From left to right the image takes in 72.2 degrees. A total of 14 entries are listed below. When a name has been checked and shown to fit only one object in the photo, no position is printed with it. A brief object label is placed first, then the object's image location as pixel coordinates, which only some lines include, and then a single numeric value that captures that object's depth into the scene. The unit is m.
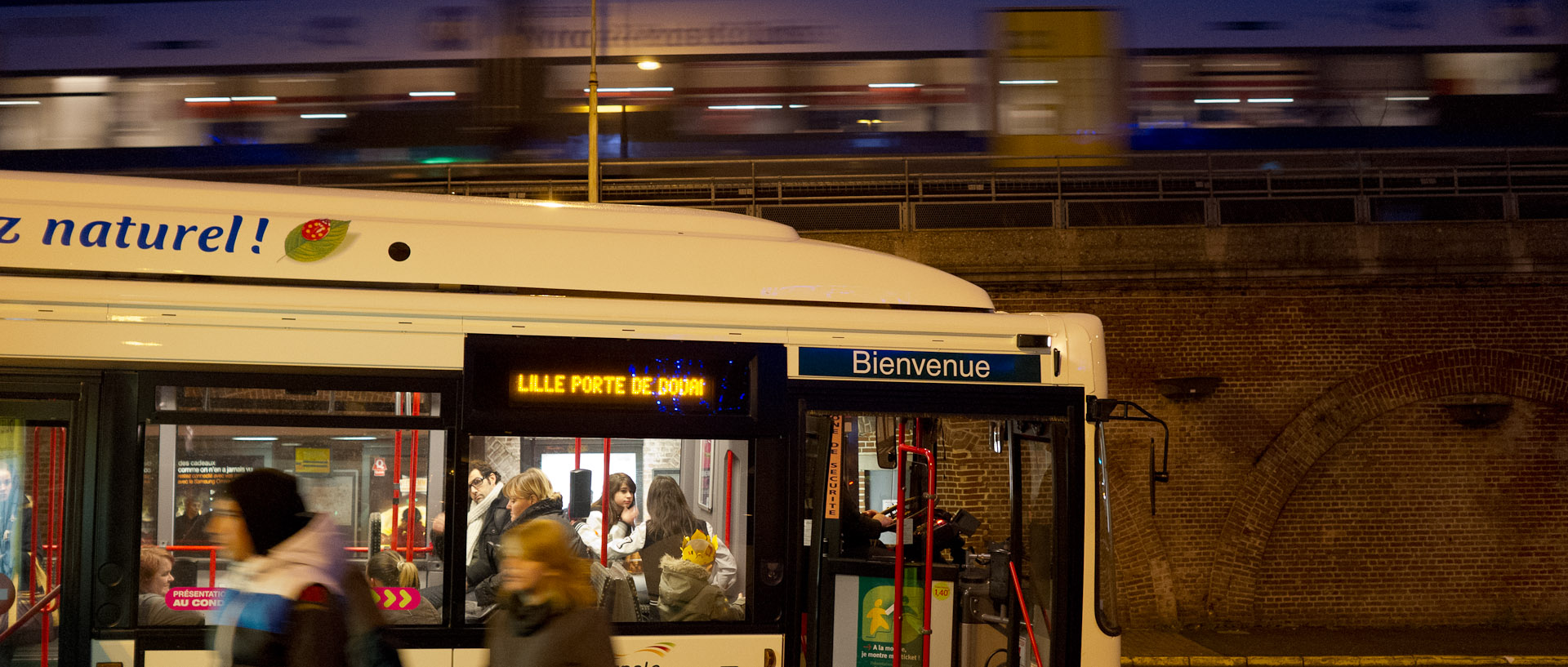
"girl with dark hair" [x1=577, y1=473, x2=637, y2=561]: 4.99
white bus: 4.50
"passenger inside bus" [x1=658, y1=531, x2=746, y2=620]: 5.05
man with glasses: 4.77
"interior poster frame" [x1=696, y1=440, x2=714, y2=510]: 5.07
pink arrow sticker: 4.77
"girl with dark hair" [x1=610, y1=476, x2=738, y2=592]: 5.03
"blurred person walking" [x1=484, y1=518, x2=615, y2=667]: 3.06
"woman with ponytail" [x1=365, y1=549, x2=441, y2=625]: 4.75
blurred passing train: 12.66
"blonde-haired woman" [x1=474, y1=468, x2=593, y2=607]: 4.80
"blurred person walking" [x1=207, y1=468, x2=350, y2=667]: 2.91
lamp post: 10.54
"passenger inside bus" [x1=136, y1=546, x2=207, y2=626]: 4.50
